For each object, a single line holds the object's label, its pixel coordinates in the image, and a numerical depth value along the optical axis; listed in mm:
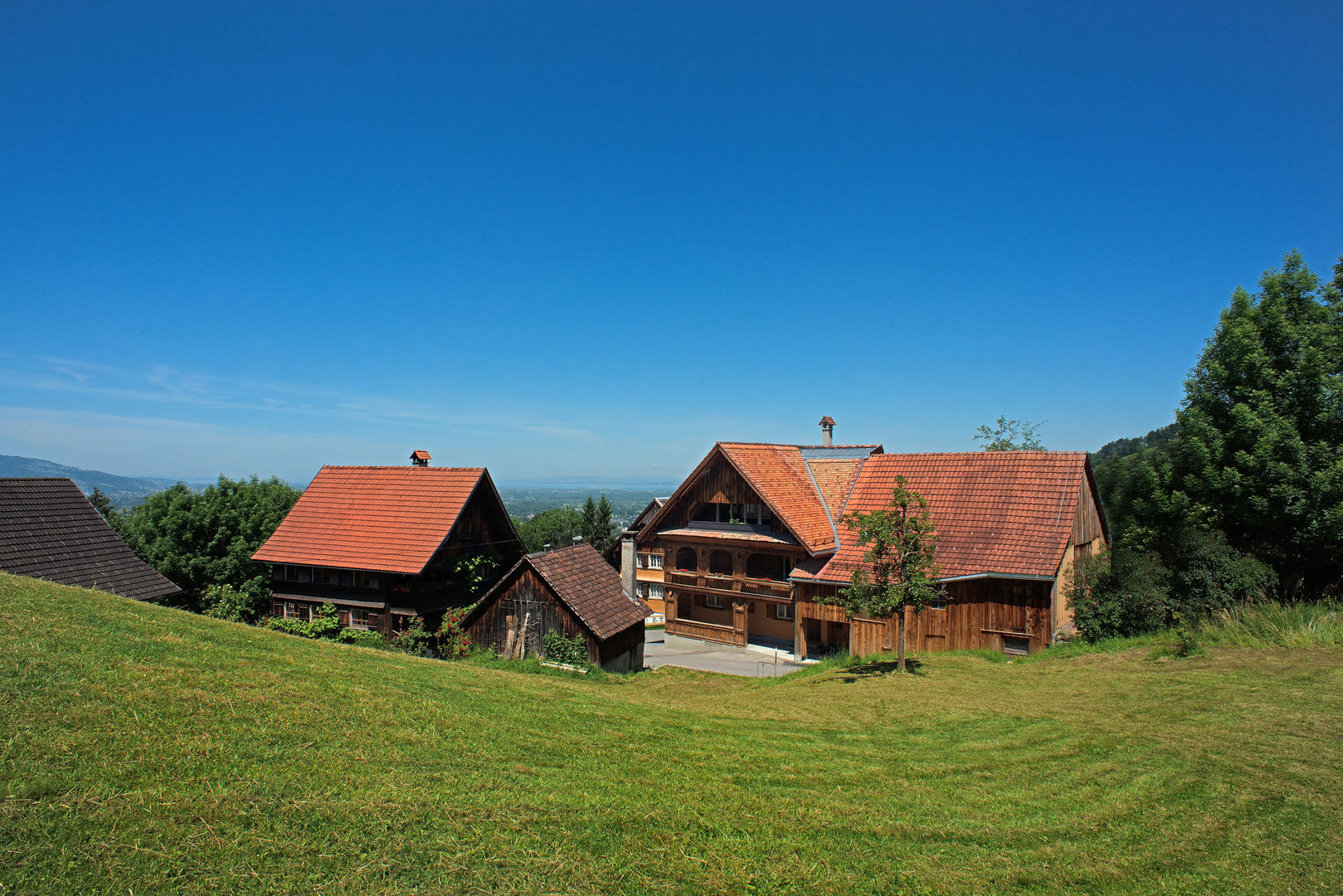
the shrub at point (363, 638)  23625
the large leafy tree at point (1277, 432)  20078
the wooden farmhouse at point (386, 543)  25750
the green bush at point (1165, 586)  19812
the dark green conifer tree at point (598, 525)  63312
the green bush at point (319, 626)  24377
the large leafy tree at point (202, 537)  32156
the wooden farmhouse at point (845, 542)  22328
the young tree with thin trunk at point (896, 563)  17031
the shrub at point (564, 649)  19062
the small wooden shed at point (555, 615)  19391
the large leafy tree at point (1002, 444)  49000
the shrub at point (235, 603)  27609
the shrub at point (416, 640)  23781
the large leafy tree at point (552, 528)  82088
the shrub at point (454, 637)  20625
